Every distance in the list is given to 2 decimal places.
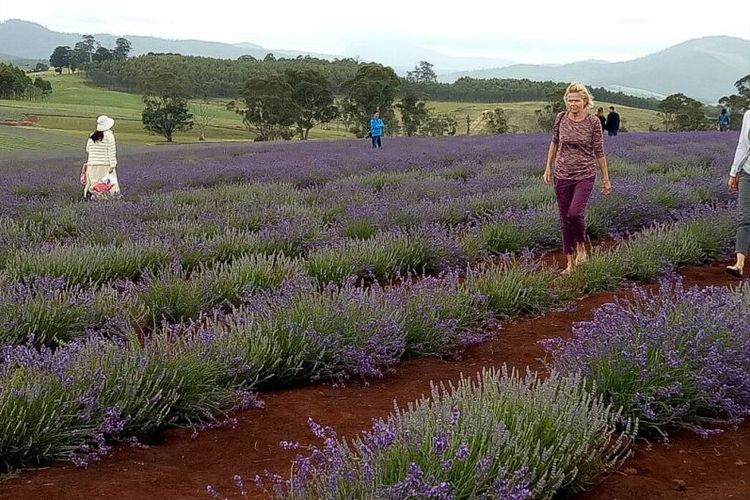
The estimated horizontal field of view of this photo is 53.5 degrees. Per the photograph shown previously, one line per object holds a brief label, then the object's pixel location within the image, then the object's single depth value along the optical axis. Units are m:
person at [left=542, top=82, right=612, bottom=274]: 6.52
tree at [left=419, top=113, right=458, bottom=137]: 63.94
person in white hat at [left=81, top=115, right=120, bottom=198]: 10.48
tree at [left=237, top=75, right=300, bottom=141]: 59.38
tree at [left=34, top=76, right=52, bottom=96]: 74.49
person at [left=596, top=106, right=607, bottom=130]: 22.25
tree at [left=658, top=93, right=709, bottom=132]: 57.78
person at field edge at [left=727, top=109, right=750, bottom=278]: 6.56
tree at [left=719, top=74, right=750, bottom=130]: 59.52
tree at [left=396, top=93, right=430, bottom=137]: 63.44
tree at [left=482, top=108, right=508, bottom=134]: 56.91
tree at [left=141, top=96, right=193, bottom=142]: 58.69
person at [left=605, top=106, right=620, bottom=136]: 25.05
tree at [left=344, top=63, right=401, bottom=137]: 61.97
